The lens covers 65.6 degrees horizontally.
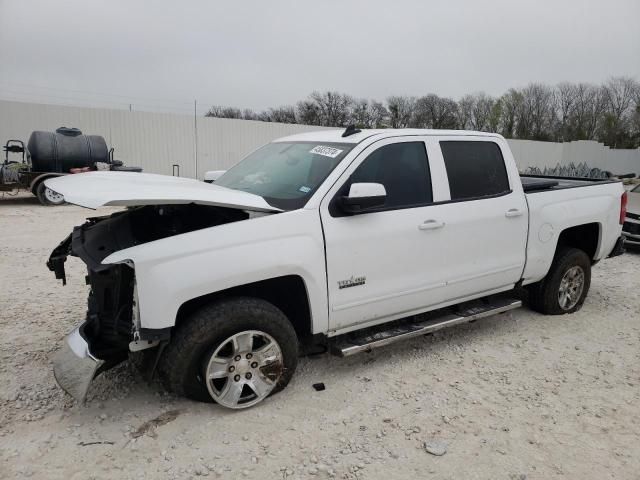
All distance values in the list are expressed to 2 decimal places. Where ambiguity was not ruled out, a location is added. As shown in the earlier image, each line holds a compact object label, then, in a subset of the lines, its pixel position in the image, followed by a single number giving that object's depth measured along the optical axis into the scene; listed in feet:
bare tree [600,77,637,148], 158.71
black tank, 45.93
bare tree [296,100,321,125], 154.81
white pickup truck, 9.91
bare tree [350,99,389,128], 154.81
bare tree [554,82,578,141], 166.91
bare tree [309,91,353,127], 157.99
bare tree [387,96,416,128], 157.07
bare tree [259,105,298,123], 152.97
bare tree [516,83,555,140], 168.66
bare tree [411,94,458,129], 159.22
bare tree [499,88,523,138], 171.96
